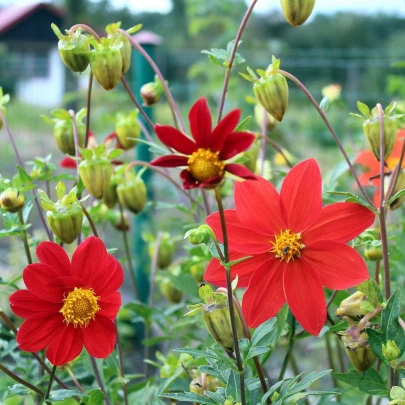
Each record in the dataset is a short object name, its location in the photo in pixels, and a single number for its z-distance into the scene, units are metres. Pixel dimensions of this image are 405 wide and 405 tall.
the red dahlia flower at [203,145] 0.46
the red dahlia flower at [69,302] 0.56
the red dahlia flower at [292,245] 0.54
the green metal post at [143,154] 1.58
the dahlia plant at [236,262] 0.50
